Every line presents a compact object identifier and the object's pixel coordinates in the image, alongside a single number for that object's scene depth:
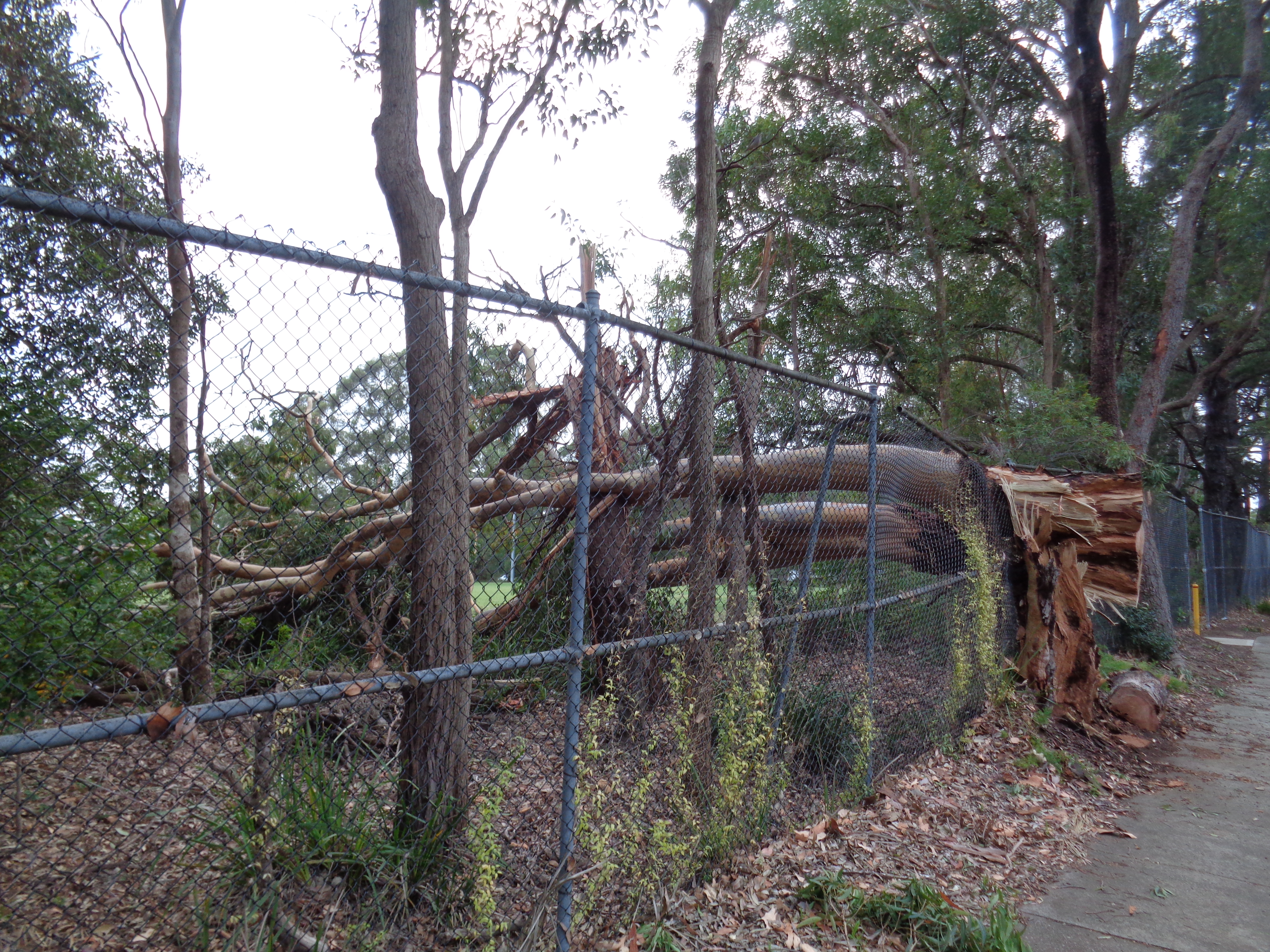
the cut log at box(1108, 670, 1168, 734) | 7.12
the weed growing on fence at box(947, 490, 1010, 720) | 6.15
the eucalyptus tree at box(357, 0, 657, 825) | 3.03
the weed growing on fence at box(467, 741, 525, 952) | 2.59
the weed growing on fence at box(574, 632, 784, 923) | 2.97
